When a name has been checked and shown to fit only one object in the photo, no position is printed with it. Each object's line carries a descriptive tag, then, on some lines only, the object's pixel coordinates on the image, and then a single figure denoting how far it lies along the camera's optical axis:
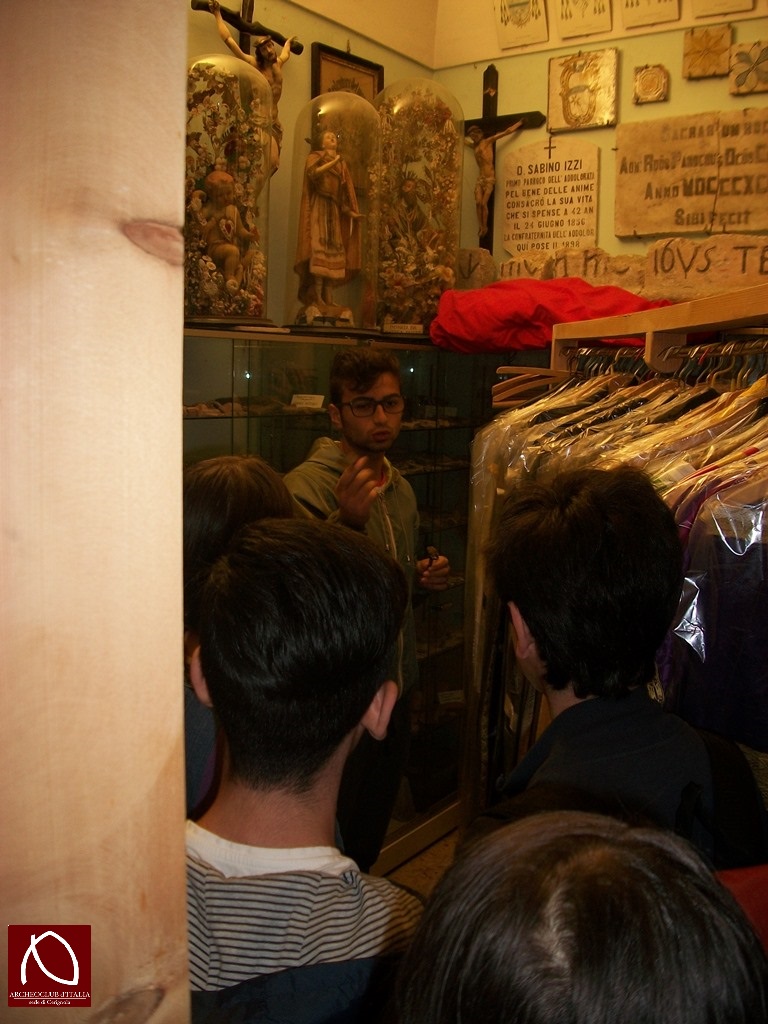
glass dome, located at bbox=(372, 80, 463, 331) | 3.45
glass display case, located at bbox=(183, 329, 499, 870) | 2.77
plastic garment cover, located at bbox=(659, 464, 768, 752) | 1.17
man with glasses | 2.31
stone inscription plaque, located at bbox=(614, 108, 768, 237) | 3.51
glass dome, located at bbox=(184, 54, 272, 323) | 2.72
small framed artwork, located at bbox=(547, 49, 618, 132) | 3.79
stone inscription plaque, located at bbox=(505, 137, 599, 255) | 3.92
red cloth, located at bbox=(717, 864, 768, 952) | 0.67
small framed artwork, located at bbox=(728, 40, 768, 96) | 3.45
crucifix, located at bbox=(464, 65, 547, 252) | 4.04
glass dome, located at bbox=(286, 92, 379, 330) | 3.24
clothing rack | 1.44
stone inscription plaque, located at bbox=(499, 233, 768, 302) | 3.51
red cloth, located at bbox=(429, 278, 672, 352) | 3.01
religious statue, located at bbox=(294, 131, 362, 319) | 3.23
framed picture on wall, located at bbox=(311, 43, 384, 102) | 3.57
